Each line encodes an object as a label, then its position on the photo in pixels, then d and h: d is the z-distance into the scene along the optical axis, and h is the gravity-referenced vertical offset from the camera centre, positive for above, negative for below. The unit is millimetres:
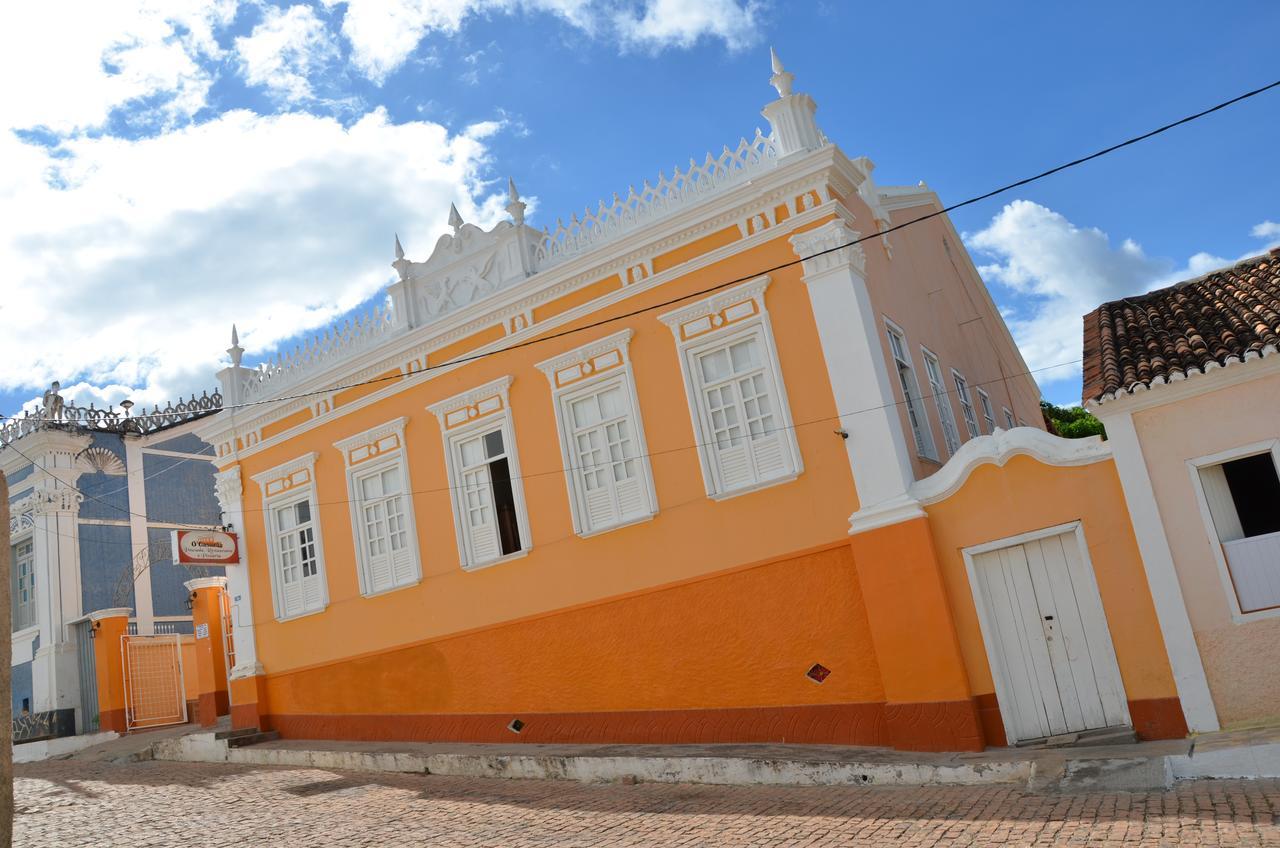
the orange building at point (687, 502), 9781 +1396
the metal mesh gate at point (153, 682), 18469 +586
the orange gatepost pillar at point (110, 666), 18156 +983
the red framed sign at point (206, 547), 15266 +2351
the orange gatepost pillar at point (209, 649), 17703 +946
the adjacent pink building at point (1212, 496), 8430 +203
